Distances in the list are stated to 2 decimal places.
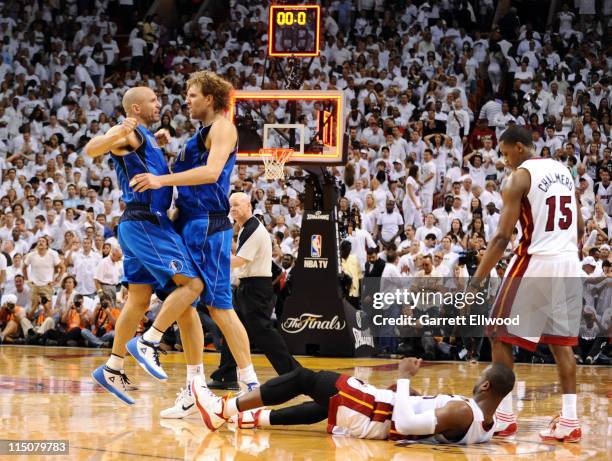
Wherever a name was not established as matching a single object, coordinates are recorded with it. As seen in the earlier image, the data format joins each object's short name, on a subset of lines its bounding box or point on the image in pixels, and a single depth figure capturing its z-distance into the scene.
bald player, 7.03
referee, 8.91
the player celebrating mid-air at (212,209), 7.25
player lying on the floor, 6.17
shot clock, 13.38
